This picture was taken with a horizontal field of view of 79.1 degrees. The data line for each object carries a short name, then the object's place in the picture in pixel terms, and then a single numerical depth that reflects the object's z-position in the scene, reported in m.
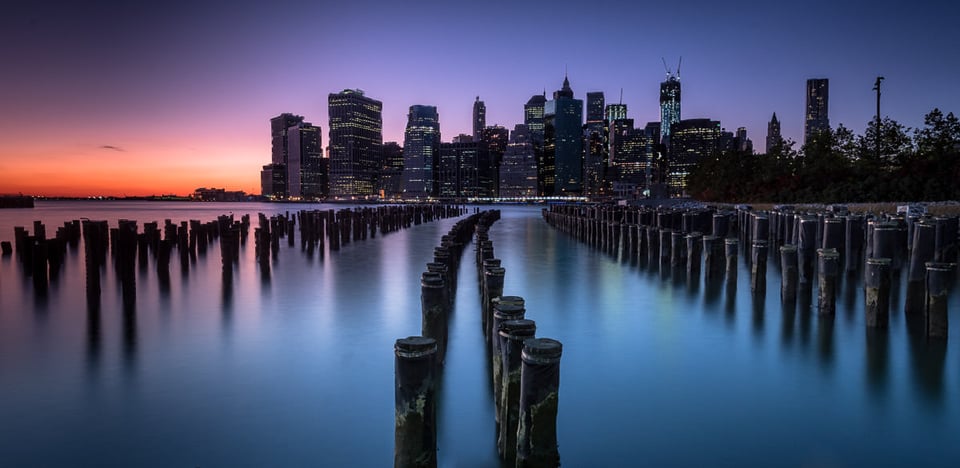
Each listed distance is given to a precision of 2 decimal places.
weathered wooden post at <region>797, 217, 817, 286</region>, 12.95
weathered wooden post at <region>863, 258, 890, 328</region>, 8.77
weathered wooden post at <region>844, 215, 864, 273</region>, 15.66
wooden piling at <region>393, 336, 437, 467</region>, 4.22
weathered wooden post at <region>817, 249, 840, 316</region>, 9.65
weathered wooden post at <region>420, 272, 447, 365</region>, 7.05
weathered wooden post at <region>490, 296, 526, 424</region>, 5.44
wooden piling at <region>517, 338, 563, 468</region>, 4.18
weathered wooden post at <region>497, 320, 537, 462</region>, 4.85
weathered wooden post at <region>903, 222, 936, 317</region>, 10.00
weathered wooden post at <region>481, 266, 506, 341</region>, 8.29
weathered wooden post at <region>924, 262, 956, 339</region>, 7.87
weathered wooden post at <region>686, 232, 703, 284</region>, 15.47
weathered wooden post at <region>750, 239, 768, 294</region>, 12.08
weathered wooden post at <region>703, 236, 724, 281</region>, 14.55
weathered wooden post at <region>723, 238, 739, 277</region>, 13.02
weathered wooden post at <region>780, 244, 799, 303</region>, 10.52
